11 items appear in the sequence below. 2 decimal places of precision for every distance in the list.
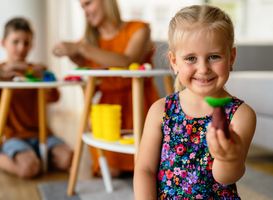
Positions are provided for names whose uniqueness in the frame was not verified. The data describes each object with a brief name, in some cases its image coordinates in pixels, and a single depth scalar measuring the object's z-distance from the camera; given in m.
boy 1.74
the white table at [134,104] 1.21
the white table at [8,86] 1.53
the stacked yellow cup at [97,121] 1.36
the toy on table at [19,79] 1.60
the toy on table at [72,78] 1.67
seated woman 1.61
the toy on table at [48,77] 1.66
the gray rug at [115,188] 1.46
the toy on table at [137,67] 1.30
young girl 0.72
